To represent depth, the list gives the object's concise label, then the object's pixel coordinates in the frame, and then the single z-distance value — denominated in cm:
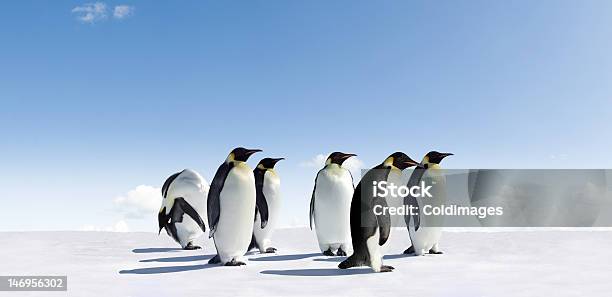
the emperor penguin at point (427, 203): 908
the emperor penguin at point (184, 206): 1017
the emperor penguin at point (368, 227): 689
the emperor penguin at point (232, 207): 771
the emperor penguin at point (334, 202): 876
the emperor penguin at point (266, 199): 939
